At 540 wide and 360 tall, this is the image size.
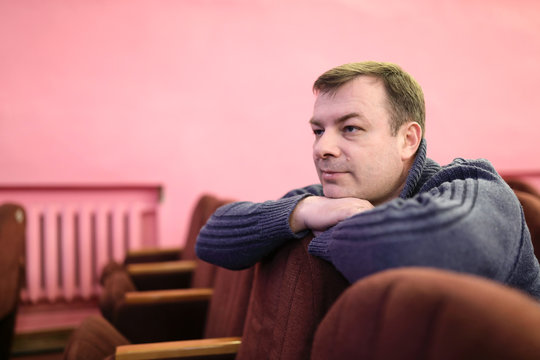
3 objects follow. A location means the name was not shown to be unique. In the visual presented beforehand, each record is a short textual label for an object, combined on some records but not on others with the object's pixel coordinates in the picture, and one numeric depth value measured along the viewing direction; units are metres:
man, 0.62
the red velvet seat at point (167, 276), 1.95
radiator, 2.71
